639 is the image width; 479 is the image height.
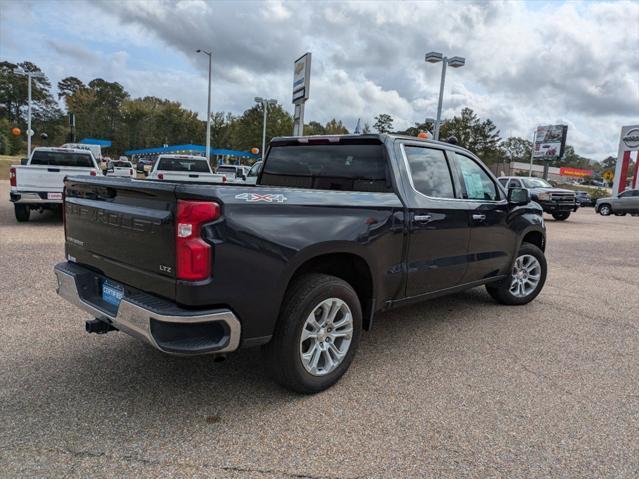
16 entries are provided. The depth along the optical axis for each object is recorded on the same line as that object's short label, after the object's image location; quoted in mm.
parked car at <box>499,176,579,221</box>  19750
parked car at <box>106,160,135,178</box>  28025
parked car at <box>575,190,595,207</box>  34350
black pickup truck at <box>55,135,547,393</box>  2725
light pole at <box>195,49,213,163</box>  33200
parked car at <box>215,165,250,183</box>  28969
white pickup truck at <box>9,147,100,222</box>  10031
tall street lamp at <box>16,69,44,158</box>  31134
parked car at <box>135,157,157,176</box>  45556
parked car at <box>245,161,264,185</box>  16733
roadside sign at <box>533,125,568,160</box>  52338
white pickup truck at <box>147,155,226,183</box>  13533
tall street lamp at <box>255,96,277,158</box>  40403
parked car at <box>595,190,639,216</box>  26741
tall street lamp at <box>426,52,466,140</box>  22047
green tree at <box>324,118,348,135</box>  69938
